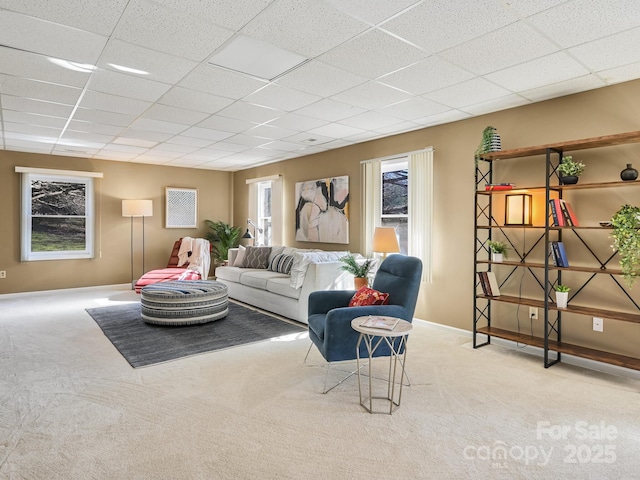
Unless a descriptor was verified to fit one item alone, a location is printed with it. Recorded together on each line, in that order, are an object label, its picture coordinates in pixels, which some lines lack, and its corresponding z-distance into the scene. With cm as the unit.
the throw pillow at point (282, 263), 578
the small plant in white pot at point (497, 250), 391
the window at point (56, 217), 664
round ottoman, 455
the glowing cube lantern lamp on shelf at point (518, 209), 372
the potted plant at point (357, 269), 483
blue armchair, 285
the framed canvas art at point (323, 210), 596
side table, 255
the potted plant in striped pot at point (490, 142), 382
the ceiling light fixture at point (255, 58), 266
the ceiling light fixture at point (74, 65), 293
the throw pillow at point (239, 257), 670
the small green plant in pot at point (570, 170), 335
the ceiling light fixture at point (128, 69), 300
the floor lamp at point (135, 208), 720
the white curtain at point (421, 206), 474
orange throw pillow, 324
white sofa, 477
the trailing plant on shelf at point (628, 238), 292
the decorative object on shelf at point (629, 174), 302
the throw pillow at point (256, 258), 639
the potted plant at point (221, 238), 838
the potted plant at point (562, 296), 339
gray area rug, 373
